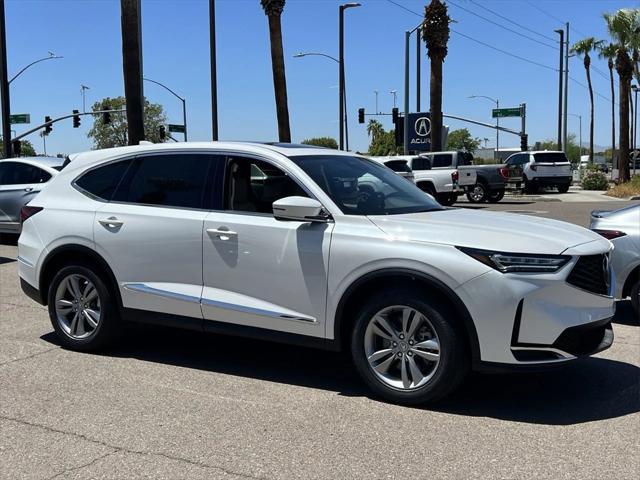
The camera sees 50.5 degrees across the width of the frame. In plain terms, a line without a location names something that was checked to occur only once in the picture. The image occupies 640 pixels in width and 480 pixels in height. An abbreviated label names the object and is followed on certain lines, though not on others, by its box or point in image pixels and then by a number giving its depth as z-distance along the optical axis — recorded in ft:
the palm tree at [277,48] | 76.69
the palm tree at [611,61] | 128.68
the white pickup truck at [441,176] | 79.30
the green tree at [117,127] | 304.91
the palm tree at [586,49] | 213.25
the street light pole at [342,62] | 103.96
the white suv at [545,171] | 103.55
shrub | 122.31
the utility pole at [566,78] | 150.61
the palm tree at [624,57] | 112.06
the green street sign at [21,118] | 132.03
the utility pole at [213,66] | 85.56
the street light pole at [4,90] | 86.53
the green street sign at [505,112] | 147.64
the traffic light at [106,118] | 157.28
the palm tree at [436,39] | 94.43
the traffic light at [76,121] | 166.09
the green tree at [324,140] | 398.19
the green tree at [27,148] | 399.89
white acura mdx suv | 13.76
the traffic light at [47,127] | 167.40
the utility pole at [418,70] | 118.53
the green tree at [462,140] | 451.12
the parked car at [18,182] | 41.22
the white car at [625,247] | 21.48
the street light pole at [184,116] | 175.36
